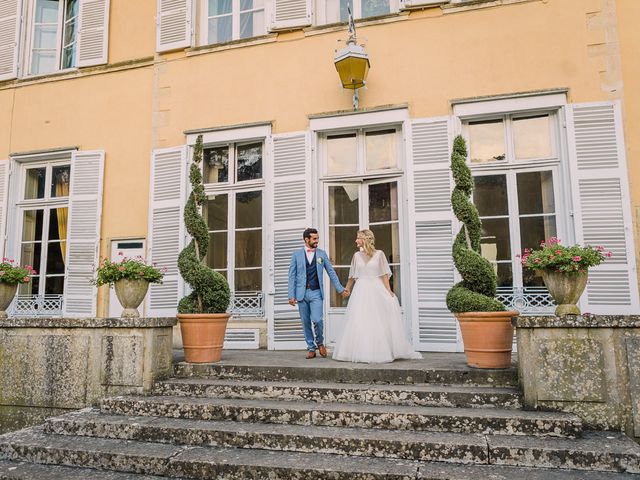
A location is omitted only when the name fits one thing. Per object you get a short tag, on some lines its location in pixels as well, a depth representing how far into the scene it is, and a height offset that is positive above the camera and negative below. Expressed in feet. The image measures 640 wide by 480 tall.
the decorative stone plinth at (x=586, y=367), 10.96 -1.75
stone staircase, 9.53 -3.09
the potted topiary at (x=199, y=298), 15.05 -0.09
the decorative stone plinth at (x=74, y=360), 14.07 -1.94
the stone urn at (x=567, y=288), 11.97 +0.09
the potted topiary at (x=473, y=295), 12.97 -0.07
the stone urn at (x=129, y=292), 14.87 +0.12
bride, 15.24 -0.77
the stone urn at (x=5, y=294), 16.96 +0.11
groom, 17.58 +0.43
